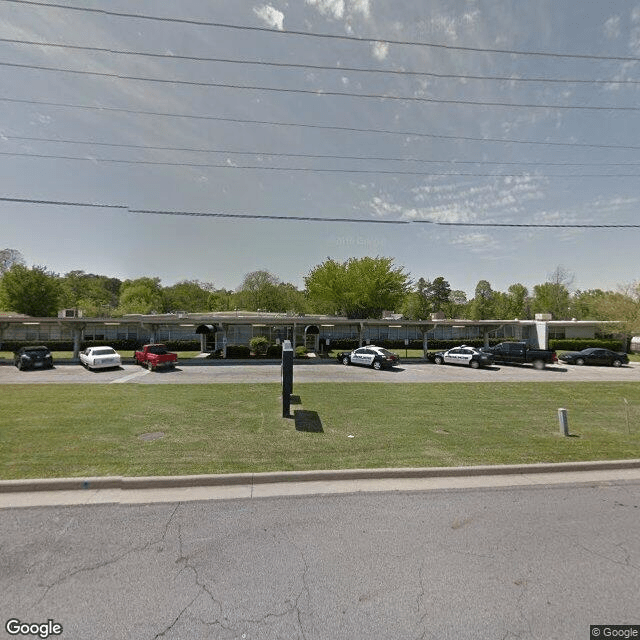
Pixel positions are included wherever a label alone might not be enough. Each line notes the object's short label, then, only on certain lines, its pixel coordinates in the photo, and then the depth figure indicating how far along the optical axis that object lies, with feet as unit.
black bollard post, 32.53
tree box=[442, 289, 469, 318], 236.69
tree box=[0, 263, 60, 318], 139.33
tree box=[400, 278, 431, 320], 218.79
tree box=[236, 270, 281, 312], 193.67
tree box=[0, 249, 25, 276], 185.37
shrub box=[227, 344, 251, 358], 97.58
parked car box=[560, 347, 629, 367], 88.53
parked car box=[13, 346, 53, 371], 67.93
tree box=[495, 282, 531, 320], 209.15
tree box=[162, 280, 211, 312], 254.47
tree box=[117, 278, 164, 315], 214.90
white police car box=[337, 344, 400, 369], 75.87
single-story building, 96.45
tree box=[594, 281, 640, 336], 102.78
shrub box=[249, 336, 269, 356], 98.53
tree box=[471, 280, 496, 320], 208.75
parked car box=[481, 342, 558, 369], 81.61
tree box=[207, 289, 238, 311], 249.55
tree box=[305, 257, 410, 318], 157.79
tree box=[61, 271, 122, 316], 182.33
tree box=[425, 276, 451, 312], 282.97
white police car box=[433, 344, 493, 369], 80.02
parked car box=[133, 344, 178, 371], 69.72
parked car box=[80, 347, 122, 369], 68.33
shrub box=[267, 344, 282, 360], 98.22
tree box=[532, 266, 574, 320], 190.49
